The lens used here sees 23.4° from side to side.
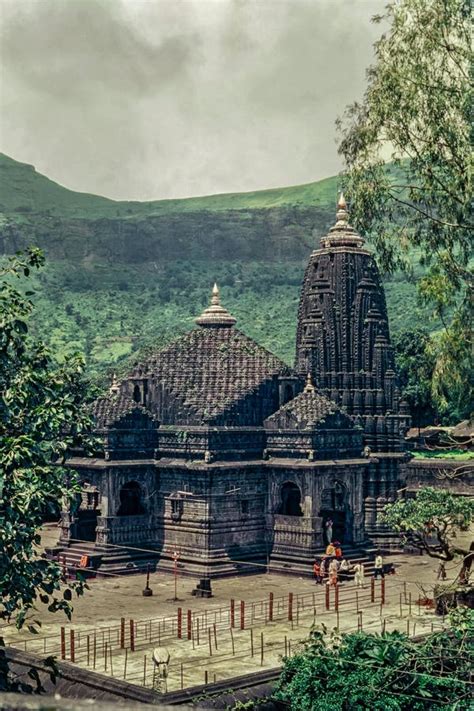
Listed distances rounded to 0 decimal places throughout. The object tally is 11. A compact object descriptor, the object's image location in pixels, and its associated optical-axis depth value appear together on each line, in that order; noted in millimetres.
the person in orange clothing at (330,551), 39719
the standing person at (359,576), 37375
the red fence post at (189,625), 28172
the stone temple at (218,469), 40875
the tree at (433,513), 32719
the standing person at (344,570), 38781
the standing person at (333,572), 37344
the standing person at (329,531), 41500
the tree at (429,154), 30469
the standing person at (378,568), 39781
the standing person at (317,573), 38728
